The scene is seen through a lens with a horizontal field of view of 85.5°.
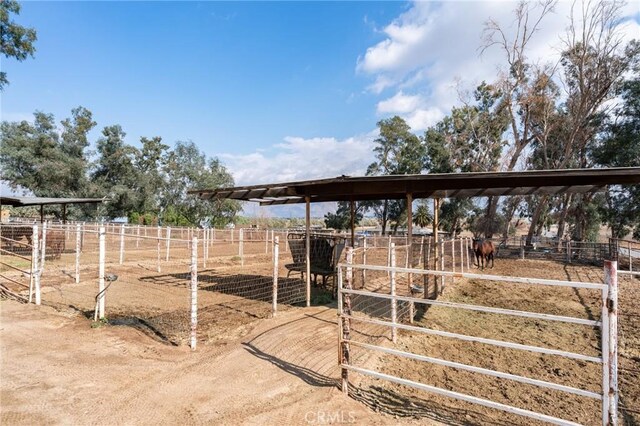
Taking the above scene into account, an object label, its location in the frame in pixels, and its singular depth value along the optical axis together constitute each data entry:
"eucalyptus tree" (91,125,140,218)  34.12
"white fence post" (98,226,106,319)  5.82
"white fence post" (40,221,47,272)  8.05
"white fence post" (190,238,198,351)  4.84
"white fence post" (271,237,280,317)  6.21
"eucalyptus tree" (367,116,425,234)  32.47
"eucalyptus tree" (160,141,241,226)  40.25
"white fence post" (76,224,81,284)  8.78
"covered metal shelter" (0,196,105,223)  15.01
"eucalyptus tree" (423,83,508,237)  27.22
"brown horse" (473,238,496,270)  14.98
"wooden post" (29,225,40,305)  7.24
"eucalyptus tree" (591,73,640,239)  20.59
